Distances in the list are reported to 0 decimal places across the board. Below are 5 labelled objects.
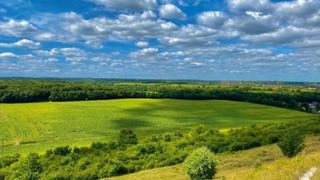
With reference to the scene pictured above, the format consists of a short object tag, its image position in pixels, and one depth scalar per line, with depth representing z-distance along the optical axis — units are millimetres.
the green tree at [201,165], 33312
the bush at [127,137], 86281
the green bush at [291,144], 44875
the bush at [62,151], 78031
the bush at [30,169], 60000
